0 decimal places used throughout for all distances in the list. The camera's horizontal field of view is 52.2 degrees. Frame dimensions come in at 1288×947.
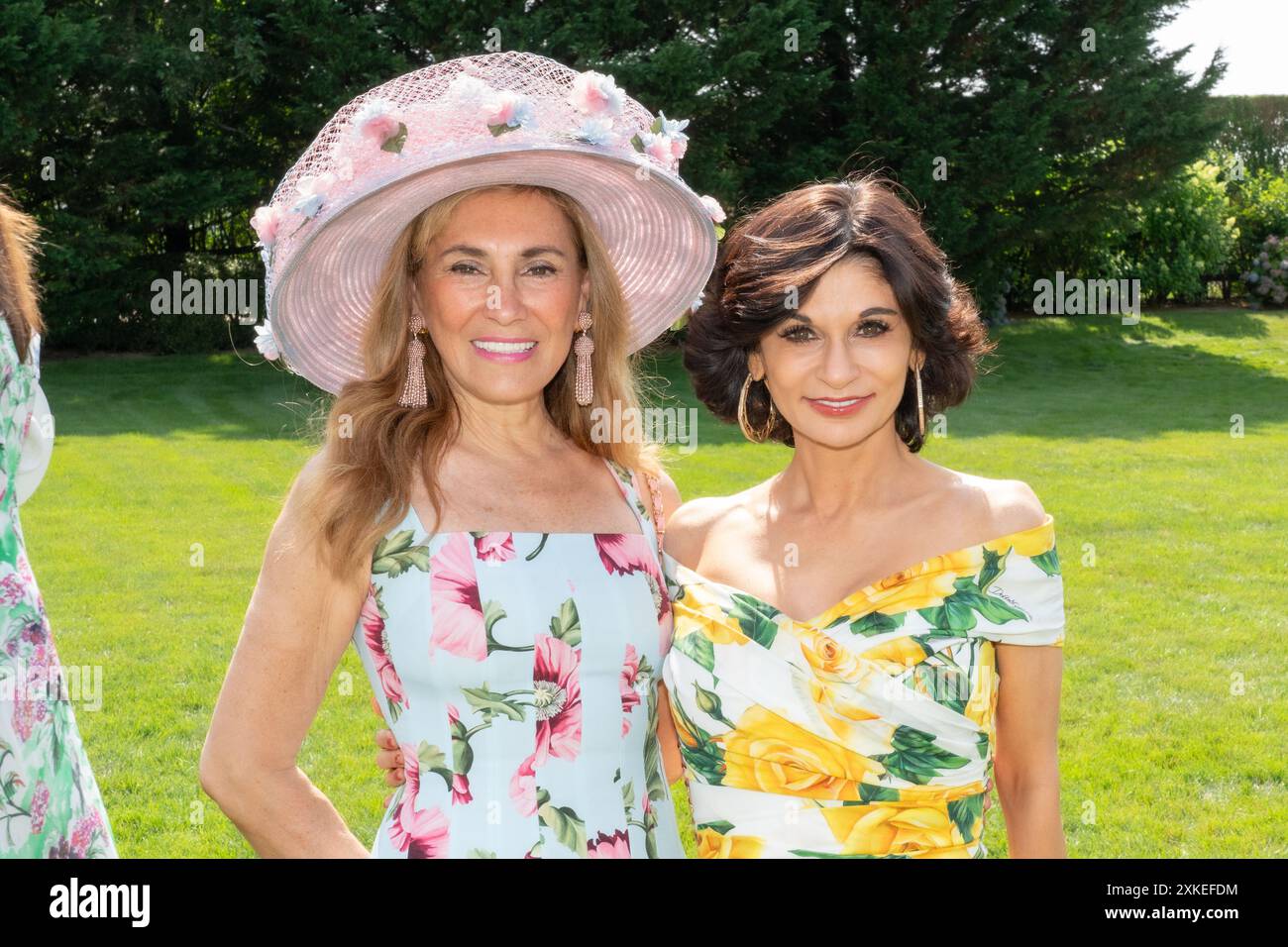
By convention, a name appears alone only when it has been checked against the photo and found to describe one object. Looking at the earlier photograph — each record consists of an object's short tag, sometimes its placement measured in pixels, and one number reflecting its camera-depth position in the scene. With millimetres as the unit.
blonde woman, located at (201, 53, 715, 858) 2479
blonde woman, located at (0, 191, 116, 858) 2592
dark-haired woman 2650
